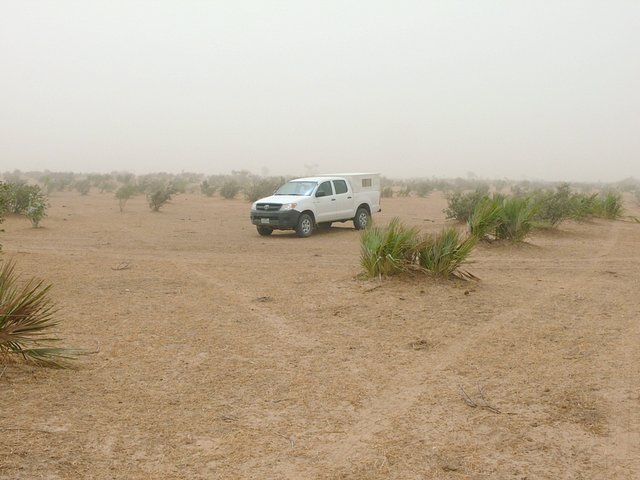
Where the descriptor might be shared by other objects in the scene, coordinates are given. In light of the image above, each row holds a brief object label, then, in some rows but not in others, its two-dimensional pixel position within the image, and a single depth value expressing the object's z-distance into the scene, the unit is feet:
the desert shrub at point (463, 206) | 78.79
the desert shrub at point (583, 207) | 76.64
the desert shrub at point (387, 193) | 156.29
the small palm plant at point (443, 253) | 38.47
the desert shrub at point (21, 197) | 79.77
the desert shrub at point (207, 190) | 157.71
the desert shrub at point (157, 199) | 104.06
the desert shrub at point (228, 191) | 142.92
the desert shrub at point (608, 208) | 92.58
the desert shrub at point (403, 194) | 163.86
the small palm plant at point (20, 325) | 20.90
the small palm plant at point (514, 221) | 57.67
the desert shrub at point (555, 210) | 73.92
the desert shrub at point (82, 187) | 155.25
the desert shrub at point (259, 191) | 132.77
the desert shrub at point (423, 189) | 169.89
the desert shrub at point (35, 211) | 71.42
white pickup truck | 67.23
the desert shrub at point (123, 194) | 114.11
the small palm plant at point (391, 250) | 38.55
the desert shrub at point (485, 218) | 53.93
